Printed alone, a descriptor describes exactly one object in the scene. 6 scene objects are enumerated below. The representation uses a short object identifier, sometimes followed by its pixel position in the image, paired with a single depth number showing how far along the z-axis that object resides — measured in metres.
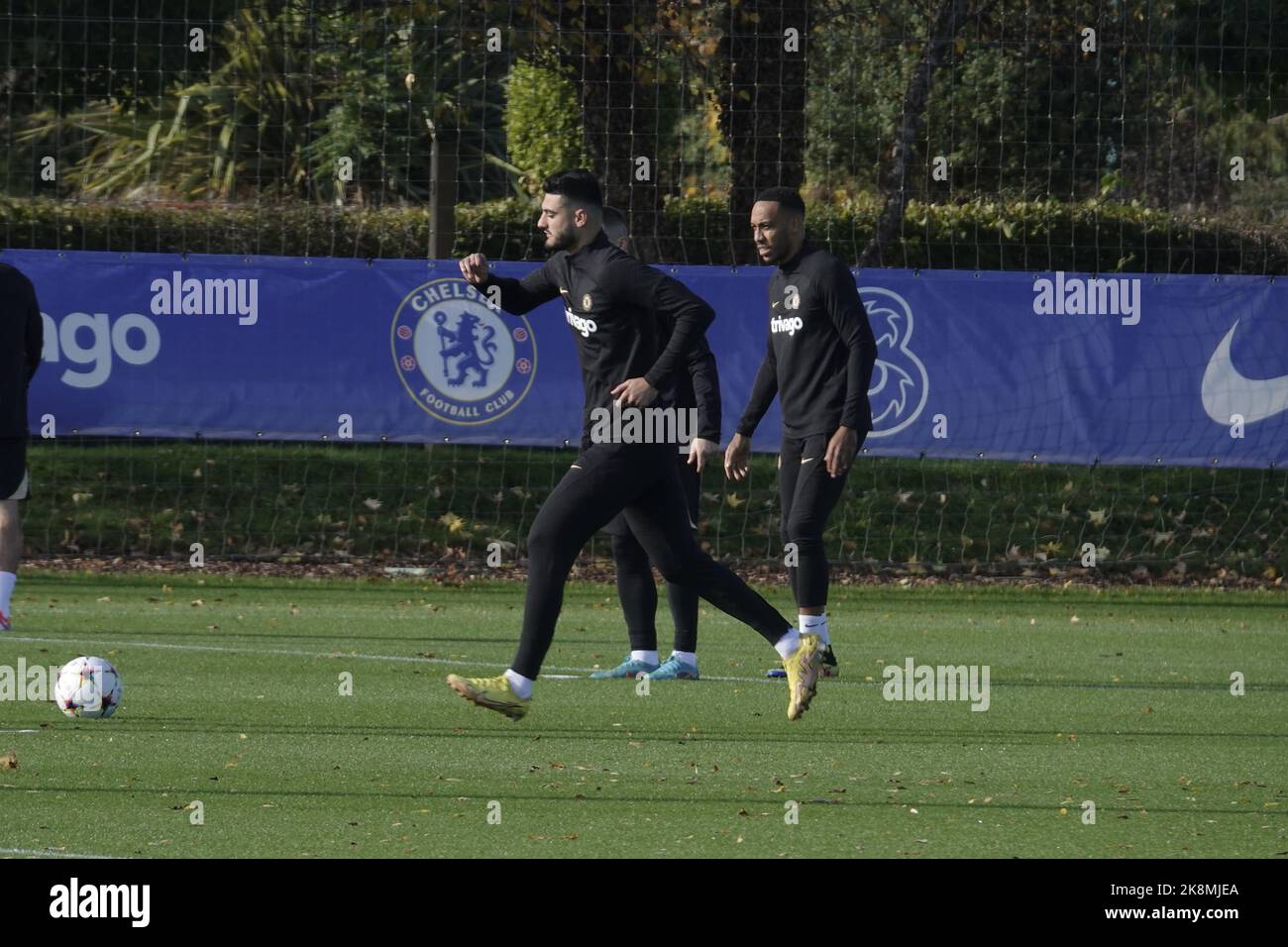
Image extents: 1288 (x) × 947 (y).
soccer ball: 16.80
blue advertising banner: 30.03
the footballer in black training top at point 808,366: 20.08
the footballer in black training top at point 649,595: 19.70
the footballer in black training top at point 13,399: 21.23
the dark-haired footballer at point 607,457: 16.42
